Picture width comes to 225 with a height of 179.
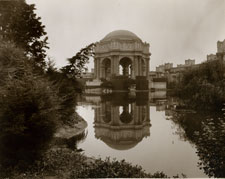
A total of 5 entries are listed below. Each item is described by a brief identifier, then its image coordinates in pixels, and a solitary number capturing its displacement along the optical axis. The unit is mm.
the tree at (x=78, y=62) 12977
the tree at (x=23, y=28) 12945
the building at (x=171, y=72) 91775
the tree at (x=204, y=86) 20781
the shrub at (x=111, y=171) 6908
